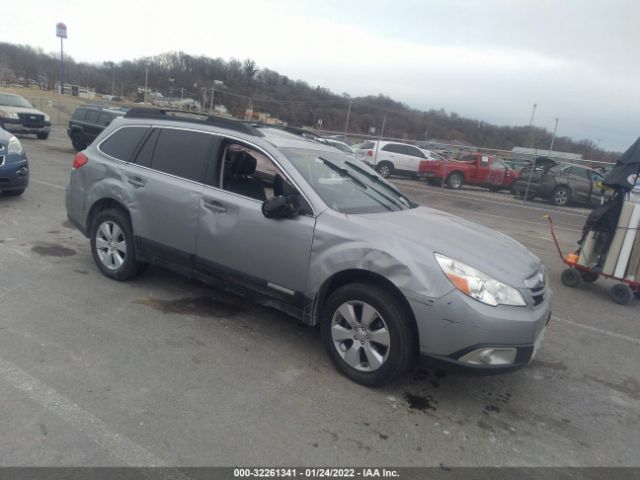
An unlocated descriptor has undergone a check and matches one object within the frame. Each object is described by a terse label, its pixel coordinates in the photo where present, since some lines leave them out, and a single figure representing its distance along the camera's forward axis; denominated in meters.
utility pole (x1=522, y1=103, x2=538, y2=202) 18.41
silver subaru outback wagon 3.13
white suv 21.69
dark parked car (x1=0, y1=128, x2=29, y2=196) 7.75
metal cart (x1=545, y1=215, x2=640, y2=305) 6.07
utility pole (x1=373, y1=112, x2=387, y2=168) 21.56
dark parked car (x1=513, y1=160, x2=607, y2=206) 18.19
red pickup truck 20.58
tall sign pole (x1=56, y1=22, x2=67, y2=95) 58.88
